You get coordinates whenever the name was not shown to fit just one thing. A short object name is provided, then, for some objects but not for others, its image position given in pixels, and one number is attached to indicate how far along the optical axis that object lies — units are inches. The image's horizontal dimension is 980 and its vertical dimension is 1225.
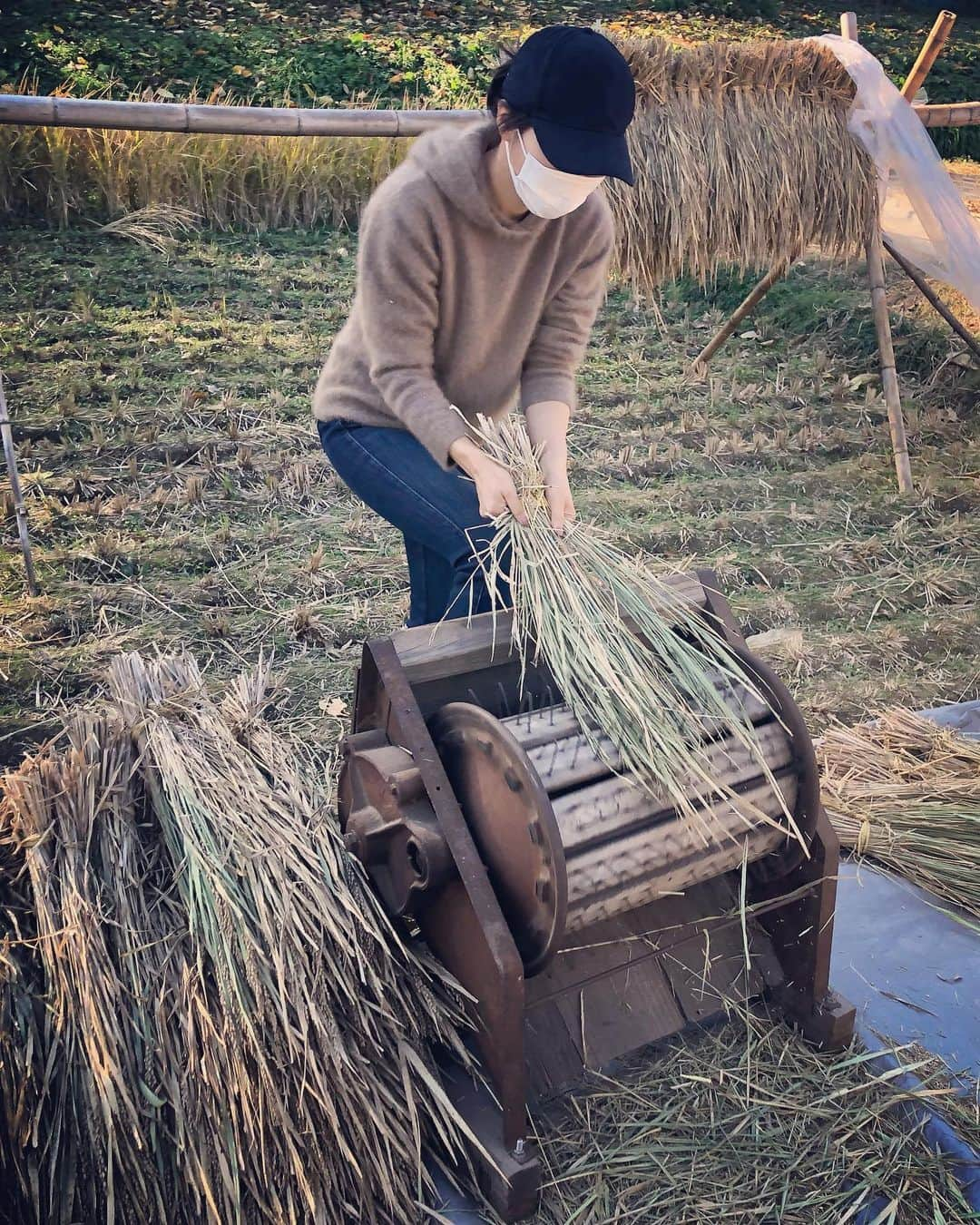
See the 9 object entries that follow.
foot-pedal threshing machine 76.7
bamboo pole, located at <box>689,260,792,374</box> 219.3
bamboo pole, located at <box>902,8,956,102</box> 202.4
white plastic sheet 203.6
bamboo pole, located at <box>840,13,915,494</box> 214.1
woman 86.2
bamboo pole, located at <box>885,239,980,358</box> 221.3
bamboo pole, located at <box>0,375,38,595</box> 147.1
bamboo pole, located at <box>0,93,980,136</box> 161.3
